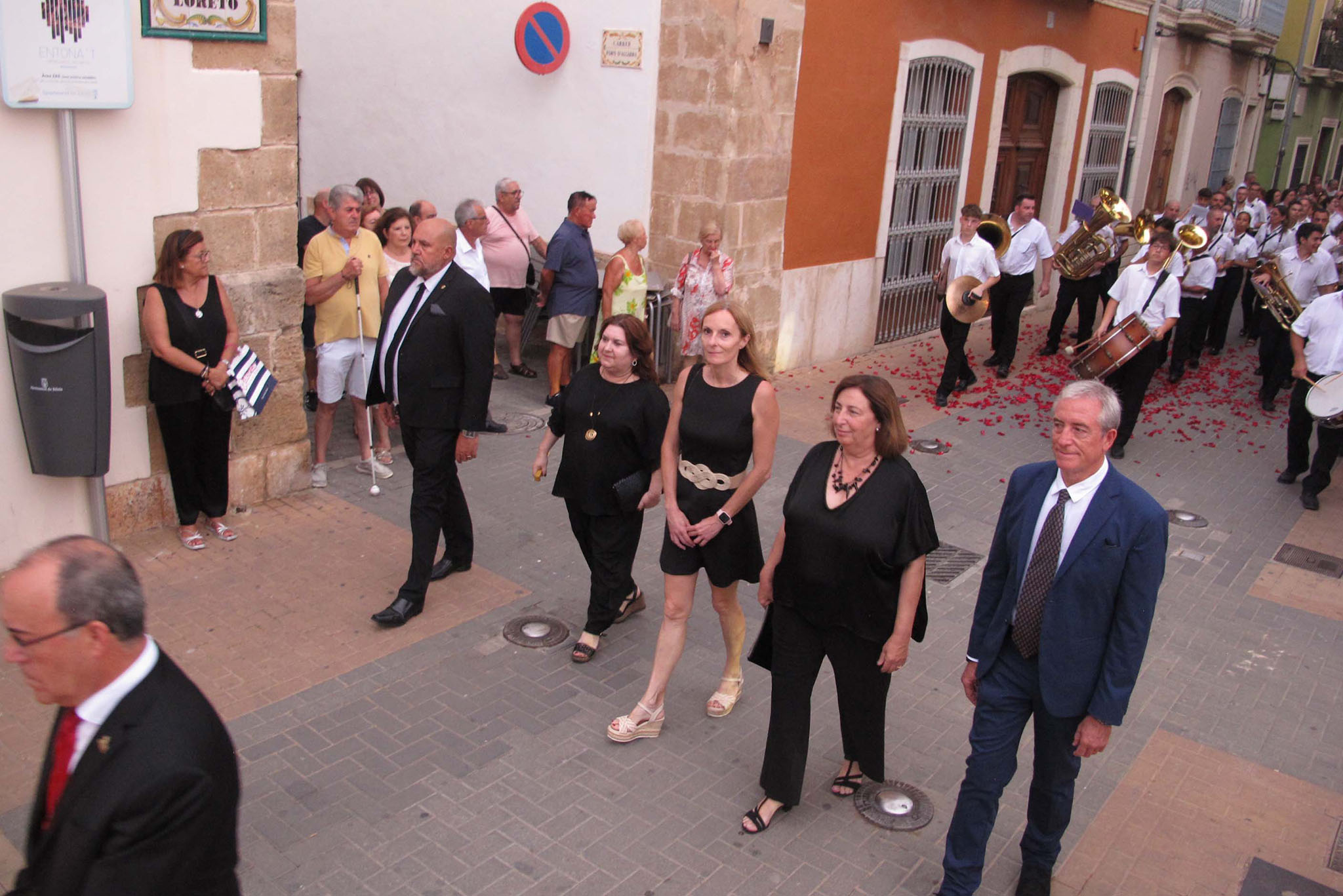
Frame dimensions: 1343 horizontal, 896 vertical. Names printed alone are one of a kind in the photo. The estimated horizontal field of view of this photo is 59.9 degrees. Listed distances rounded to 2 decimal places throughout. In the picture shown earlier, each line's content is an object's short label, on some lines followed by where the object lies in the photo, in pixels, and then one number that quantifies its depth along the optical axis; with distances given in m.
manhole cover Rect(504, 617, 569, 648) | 5.68
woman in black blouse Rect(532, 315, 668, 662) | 5.14
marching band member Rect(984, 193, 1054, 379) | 12.07
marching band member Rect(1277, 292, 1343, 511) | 8.45
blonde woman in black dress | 4.58
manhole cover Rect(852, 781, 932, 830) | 4.45
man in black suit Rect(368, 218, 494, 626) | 5.55
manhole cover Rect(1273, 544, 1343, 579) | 7.46
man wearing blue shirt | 9.22
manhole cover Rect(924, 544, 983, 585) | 6.88
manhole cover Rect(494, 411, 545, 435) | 8.97
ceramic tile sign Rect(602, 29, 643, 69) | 10.06
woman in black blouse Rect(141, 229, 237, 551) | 6.05
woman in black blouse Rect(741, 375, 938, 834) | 3.95
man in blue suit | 3.54
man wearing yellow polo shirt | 7.28
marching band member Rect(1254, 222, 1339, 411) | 11.06
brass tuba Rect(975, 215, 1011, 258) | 12.09
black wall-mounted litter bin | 5.56
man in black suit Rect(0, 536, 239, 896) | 2.21
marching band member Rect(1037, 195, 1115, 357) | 12.57
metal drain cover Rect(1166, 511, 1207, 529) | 8.11
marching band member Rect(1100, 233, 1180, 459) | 9.19
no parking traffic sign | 10.20
